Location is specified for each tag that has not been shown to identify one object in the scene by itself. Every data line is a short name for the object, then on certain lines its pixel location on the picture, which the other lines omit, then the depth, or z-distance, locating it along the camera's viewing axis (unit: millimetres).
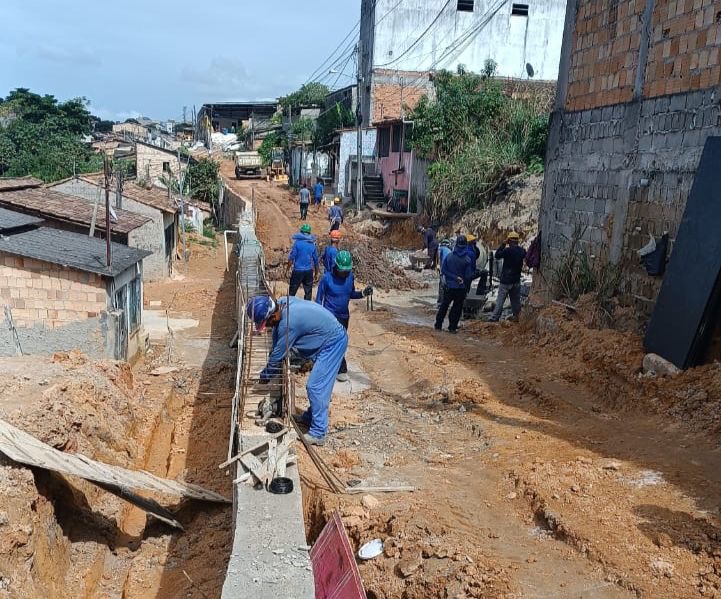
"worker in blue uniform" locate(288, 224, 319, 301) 10727
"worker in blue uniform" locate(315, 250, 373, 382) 7938
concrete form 3838
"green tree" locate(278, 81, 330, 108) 46906
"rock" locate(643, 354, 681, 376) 7082
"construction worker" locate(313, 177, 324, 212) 31044
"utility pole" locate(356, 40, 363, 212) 27634
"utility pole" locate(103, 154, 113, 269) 9961
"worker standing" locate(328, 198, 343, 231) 20562
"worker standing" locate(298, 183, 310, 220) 26845
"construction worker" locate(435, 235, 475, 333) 10523
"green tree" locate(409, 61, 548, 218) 19250
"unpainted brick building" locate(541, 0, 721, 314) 7641
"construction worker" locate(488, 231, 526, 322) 11164
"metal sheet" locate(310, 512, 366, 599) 4002
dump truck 45781
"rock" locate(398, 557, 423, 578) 4176
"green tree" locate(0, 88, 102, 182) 30978
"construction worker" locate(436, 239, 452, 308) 11903
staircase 29477
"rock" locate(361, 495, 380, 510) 4965
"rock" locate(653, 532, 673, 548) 4133
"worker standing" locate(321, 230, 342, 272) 10470
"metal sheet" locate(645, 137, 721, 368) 6828
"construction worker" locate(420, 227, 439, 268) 18225
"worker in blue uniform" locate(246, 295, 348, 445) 6047
